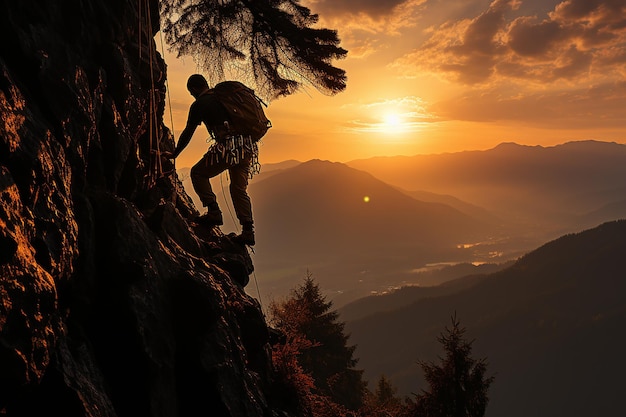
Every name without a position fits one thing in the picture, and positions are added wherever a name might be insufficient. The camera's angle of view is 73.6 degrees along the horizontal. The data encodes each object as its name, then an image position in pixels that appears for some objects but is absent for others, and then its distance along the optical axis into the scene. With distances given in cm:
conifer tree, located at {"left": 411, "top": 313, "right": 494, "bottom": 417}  1555
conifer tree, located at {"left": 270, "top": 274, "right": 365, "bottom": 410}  2456
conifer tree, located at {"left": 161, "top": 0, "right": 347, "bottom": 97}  862
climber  759
